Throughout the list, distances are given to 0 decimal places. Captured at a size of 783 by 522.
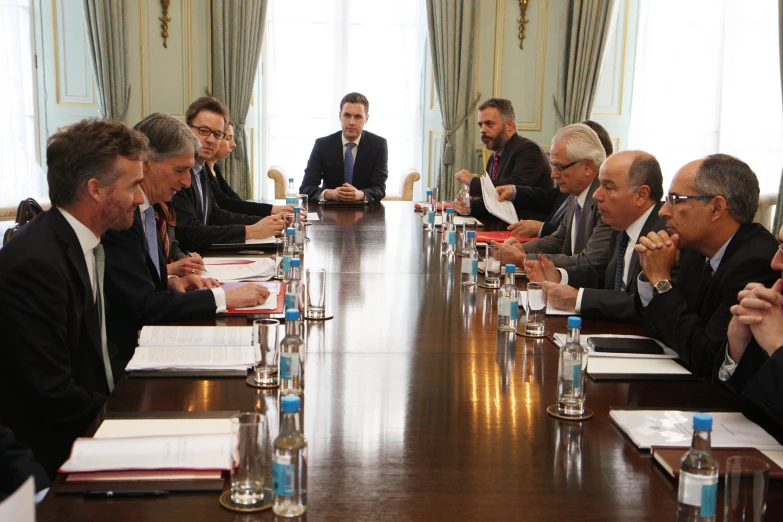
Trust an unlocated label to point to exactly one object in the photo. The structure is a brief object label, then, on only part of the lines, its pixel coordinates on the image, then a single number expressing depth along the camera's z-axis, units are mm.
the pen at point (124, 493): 1541
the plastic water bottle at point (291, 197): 6262
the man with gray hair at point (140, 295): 2885
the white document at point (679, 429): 1837
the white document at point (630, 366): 2355
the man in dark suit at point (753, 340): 2053
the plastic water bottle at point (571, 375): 2031
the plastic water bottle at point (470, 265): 3629
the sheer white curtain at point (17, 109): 7848
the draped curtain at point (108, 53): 8180
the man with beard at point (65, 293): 2281
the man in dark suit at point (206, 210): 4602
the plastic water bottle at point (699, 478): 1389
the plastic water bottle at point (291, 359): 2080
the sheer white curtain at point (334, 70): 8719
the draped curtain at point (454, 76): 8508
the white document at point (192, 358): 2293
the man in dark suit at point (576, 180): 4195
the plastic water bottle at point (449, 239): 4480
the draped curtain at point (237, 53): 8320
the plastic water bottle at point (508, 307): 2754
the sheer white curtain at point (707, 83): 8242
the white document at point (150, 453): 1630
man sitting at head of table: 7254
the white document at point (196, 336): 2543
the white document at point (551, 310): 3053
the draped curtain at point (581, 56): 8508
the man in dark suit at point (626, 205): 3479
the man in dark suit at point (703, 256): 2523
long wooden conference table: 1521
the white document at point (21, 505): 1155
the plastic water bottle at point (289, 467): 1453
